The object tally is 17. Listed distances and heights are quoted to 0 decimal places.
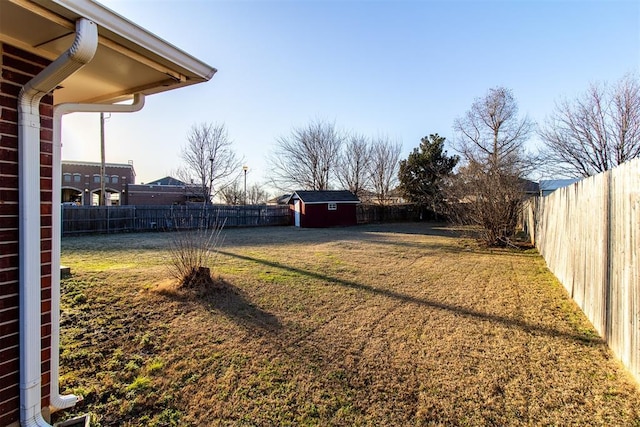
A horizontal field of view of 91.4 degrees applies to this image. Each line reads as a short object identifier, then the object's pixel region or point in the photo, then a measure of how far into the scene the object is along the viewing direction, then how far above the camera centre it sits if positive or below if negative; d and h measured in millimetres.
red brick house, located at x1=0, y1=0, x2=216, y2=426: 1497 +248
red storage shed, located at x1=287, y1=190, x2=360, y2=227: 20984 +145
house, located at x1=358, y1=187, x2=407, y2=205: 27516 +1105
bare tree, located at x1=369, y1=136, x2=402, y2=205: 28141 +4029
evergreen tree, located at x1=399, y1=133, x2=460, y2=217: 24891 +3587
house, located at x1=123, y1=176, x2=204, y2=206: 36438 +1823
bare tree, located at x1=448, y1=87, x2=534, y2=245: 9867 +490
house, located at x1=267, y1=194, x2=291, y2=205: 34791 +1234
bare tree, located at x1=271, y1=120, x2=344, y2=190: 29062 +5160
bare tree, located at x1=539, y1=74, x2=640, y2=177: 14992 +4256
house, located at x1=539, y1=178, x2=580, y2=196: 21319 +1908
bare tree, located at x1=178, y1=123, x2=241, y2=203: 23703 +4194
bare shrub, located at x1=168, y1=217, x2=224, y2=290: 4910 -821
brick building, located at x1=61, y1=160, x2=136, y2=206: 37438 +3803
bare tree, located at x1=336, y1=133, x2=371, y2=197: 28594 +4250
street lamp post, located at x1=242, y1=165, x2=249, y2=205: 24619 +3303
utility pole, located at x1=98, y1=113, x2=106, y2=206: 16125 +2834
